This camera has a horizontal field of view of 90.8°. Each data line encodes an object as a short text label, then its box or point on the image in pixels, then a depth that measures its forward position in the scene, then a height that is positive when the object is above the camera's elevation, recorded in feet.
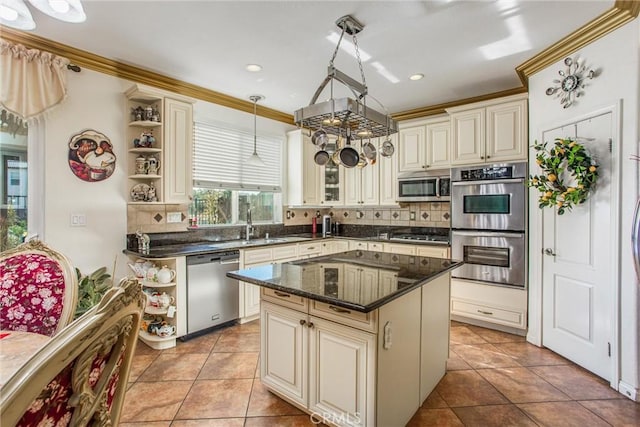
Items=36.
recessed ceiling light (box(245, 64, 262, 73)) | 9.83 +4.62
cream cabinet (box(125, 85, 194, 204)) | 10.16 +2.22
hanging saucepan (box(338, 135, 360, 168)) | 6.62 +1.22
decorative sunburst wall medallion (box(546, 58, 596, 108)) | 8.31 +3.61
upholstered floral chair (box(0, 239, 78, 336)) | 5.15 -1.32
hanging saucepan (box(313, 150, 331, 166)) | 7.06 +1.28
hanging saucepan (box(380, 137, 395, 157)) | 7.28 +1.50
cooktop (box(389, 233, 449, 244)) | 12.68 -1.01
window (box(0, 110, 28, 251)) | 8.27 +0.87
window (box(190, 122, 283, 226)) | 12.41 +1.50
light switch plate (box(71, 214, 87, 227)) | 9.24 -0.21
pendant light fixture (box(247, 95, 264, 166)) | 11.90 +3.70
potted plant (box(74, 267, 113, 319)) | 8.43 -2.11
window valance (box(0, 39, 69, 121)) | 7.90 +3.47
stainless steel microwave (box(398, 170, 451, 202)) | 12.58 +1.13
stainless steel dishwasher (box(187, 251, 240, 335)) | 10.06 -2.61
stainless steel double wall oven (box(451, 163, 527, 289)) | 10.43 -0.30
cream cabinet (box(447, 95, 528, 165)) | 10.59 +2.94
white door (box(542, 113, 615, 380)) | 7.78 -1.52
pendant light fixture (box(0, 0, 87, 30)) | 5.60 +3.71
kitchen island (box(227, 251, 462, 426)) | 5.19 -2.33
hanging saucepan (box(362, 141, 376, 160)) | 7.05 +1.43
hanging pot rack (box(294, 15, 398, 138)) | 5.52 +1.84
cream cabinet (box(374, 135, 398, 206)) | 14.17 +1.61
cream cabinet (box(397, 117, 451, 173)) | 12.69 +2.88
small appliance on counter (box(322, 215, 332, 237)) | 16.52 -0.61
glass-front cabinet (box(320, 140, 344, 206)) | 15.85 +1.45
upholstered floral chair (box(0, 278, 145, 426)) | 1.83 -1.08
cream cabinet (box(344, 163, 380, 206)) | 14.85 +1.32
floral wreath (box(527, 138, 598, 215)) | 7.89 +1.04
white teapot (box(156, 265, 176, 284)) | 9.44 -1.86
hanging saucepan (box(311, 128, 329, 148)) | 6.74 +1.63
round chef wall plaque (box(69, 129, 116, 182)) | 9.27 +1.73
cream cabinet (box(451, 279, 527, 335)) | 10.55 -3.21
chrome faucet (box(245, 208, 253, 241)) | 13.58 -0.68
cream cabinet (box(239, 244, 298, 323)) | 11.51 -2.23
